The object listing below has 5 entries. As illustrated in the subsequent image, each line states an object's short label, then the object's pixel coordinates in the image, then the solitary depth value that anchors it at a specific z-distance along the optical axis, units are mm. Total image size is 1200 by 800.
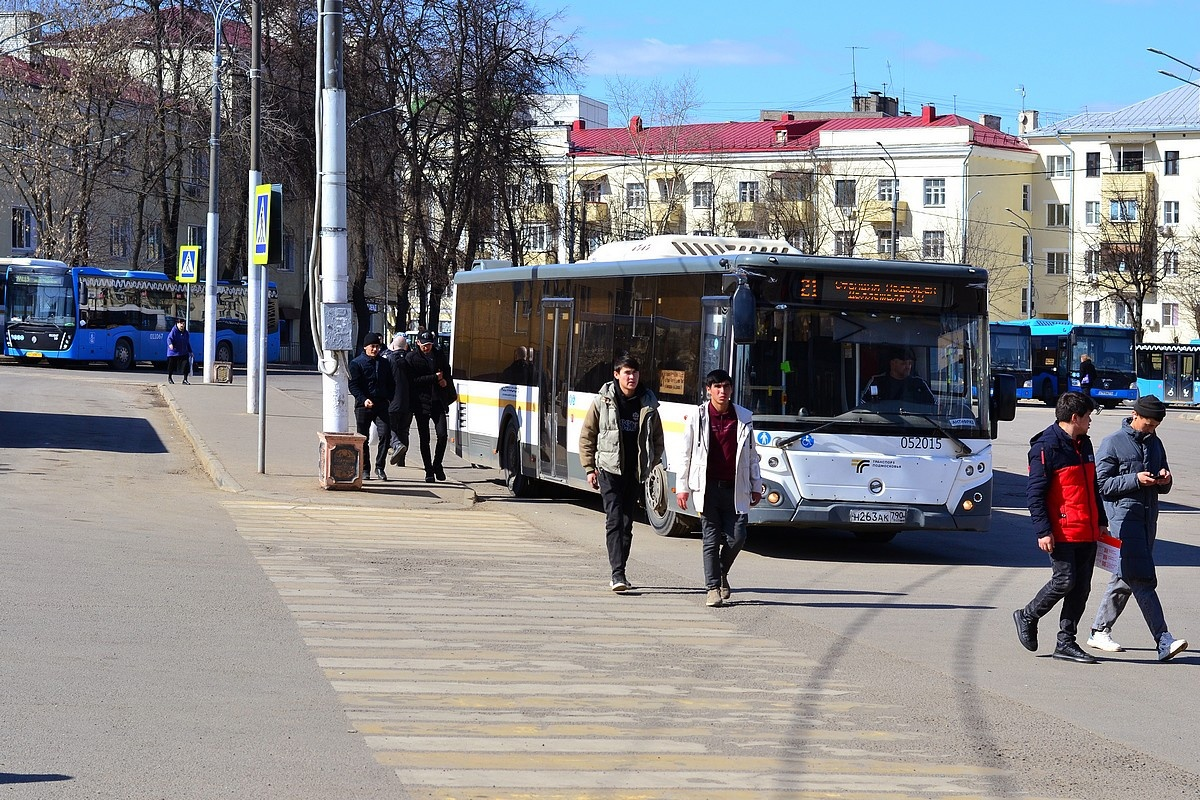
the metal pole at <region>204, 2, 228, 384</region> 34000
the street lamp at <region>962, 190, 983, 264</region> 85275
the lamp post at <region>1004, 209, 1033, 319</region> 83750
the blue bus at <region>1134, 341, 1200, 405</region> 57844
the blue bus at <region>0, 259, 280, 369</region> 50625
